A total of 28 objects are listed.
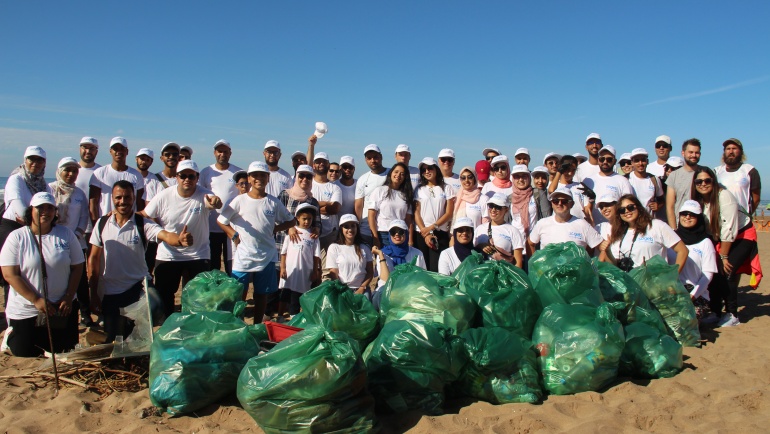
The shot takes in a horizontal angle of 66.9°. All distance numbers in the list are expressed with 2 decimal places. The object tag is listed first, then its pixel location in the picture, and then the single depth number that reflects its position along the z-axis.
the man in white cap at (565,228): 5.35
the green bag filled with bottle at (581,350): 3.62
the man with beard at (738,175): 6.05
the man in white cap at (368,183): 6.47
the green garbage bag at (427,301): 3.81
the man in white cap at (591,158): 6.63
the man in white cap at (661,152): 7.44
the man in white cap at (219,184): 6.30
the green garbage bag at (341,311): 3.79
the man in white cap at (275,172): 6.77
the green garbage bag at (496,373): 3.50
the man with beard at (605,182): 6.14
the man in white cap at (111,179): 6.04
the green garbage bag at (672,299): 4.81
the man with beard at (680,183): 6.11
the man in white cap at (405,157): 6.78
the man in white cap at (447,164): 6.88
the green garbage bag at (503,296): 3.92
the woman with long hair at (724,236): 5.75
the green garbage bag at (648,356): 3.97
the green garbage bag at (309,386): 2.89
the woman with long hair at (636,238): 5.35
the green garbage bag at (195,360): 3.35
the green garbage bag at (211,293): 4.46
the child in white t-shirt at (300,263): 5.64
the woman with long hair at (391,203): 6.13
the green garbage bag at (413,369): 3.33
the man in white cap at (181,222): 5.15
